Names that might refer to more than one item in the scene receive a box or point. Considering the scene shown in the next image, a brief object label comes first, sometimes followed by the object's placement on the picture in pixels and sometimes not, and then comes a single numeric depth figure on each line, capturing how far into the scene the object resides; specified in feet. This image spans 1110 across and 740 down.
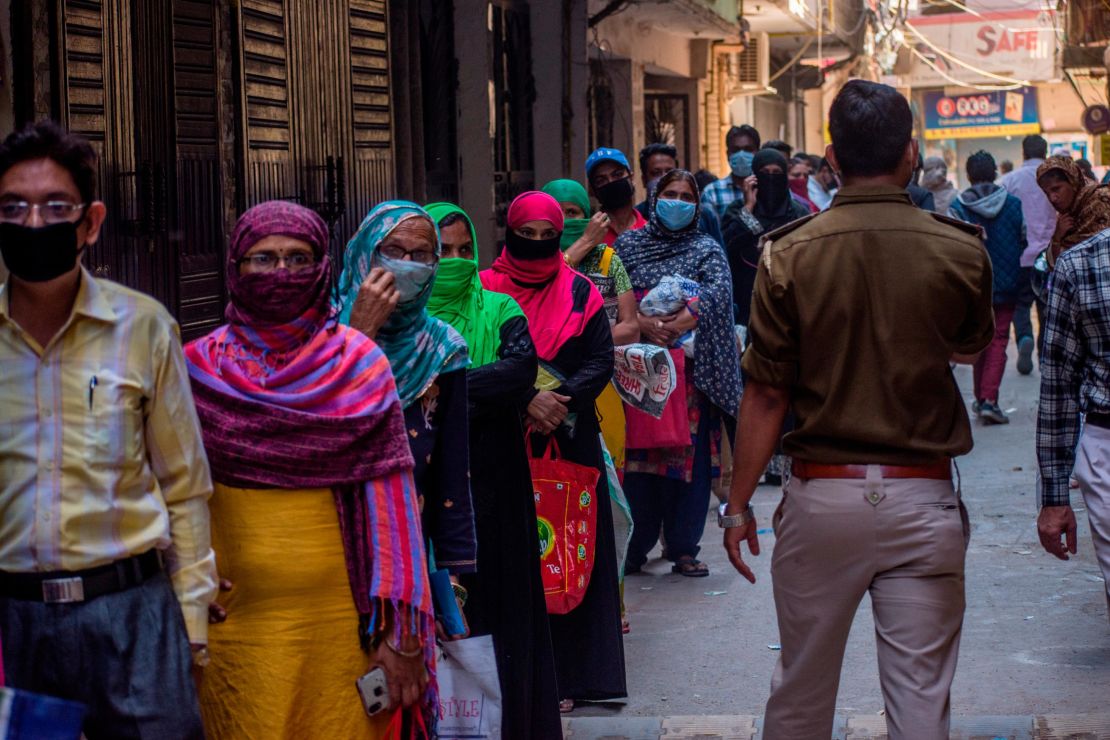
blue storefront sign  156.87
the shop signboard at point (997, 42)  133.59
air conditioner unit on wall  68.59
